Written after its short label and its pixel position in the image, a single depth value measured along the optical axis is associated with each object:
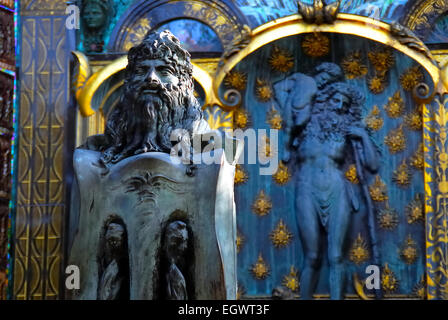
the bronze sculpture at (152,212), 6.83
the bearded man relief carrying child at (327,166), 10.88
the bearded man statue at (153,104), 7.18
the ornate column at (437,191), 10.67
